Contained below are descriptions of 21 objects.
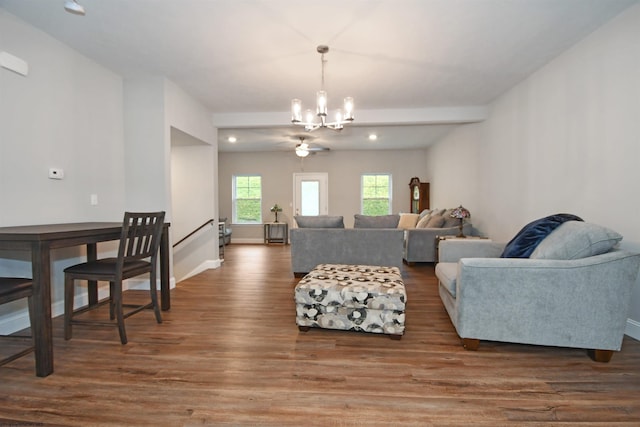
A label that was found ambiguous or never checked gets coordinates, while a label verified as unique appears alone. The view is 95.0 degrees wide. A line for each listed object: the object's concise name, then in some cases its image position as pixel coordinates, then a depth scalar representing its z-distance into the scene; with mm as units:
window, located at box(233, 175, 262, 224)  8484
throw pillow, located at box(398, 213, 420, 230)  6359
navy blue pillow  2254
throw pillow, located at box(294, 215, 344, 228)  4109
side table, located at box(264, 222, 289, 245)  8156
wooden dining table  1770
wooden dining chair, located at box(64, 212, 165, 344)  2189
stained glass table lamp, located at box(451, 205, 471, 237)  4582
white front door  8367
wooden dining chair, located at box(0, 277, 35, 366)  1683
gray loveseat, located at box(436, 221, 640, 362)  1850
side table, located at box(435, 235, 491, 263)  4576
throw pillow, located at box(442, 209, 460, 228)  5004
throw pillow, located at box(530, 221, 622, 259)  1900
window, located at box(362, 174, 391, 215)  8336
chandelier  3004
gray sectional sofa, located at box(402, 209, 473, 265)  4768
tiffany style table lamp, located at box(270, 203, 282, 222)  8219
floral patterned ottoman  2236
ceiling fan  6465
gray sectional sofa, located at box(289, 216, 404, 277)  3928
